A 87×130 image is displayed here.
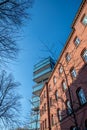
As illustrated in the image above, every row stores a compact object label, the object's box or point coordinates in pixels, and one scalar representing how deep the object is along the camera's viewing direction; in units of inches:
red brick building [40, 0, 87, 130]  509.8
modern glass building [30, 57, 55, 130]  2021.4
